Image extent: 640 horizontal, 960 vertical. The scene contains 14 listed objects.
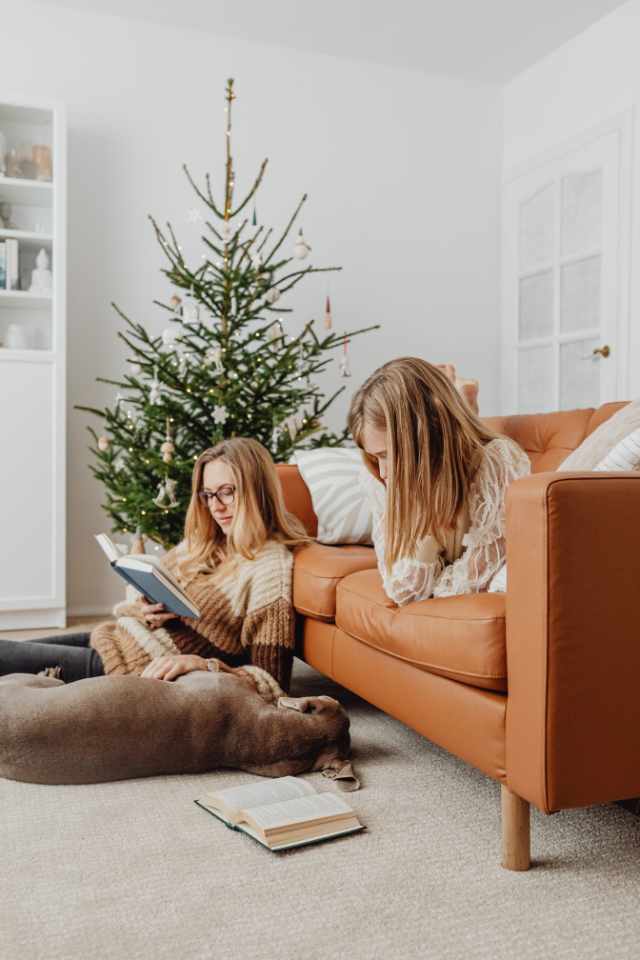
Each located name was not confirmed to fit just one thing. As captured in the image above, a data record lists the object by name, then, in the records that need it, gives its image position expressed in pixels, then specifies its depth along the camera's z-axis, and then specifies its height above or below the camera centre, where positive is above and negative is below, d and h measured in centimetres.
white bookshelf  366 +0
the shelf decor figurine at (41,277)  378 +72
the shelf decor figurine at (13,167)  379 +117
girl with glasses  226 -38
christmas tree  338 +19
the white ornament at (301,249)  375 +84
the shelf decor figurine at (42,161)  379 +121
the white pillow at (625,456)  165 +0
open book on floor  163 -66
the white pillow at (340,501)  281 -14
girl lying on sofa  184 -5
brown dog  185 -58
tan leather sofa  145 -33
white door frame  387 +98
